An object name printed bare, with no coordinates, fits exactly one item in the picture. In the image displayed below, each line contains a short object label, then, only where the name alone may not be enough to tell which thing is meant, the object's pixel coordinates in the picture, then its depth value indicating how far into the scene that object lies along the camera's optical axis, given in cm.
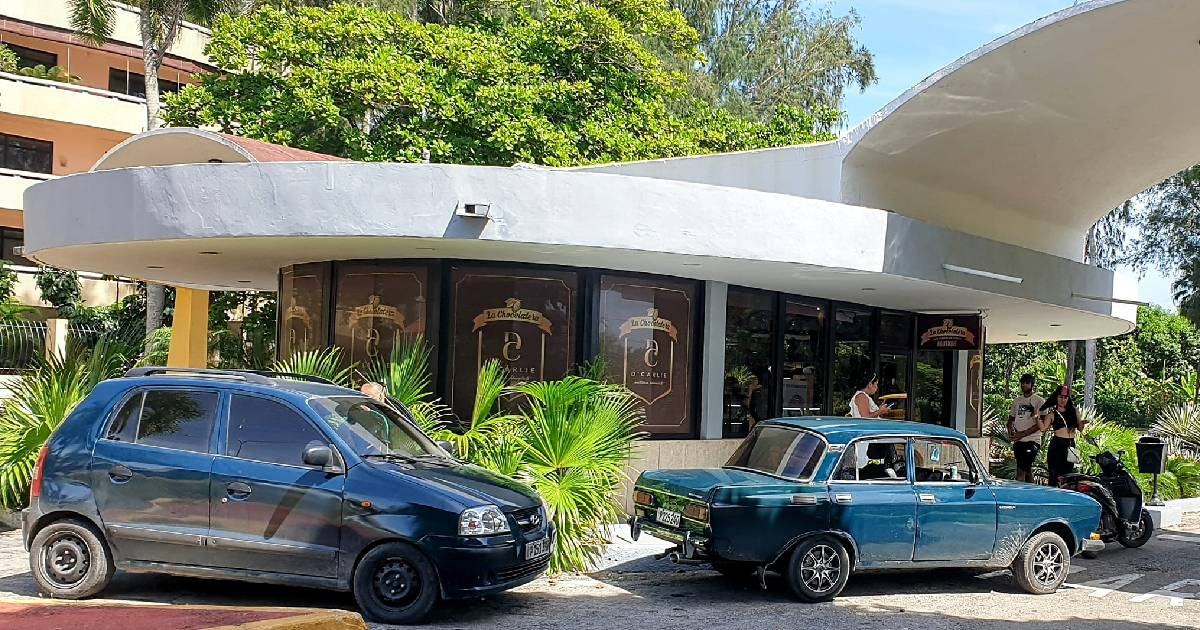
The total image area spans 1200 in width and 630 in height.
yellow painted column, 2019
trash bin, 1590
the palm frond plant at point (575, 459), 1014
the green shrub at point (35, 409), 1157
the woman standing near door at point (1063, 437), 1462
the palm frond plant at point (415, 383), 1112
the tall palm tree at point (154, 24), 2766
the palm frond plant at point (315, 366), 1134
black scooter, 1332
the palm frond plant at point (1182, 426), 2353
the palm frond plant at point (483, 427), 1066
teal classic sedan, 936
